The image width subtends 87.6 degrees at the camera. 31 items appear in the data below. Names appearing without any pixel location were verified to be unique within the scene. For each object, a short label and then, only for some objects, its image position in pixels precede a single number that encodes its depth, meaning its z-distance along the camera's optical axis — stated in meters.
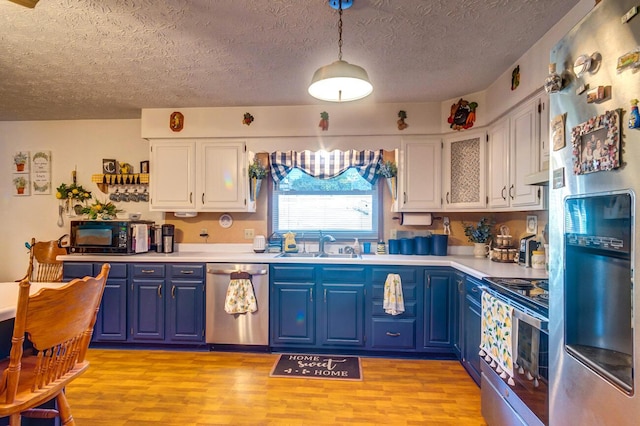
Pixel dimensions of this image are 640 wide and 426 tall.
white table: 1.31
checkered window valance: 3.48
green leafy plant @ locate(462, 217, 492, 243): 3.33
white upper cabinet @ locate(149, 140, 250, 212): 3.52
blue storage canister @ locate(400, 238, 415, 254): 3.47
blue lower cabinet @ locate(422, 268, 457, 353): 2.96
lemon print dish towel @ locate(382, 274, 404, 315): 2.95
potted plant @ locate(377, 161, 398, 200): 3.40
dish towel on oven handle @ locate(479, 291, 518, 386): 1.70
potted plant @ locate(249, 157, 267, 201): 3.49
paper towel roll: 3.53
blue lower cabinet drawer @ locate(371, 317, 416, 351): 3.01
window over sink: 3.66
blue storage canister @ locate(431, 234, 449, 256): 3.40
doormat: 2.68
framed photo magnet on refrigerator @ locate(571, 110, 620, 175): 0.95
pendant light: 1.68
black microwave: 3.31
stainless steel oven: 1.44
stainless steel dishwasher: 3.12
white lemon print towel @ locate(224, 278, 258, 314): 3.07
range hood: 1.92
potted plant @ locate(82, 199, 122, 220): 3.69
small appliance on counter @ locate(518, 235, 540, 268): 2.60
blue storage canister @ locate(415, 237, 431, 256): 3.45
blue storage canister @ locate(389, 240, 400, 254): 3.51
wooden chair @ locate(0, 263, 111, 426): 1.16
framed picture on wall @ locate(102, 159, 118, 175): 3.88
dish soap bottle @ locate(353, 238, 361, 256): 3.56
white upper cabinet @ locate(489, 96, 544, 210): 2.35
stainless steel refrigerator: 0.91
